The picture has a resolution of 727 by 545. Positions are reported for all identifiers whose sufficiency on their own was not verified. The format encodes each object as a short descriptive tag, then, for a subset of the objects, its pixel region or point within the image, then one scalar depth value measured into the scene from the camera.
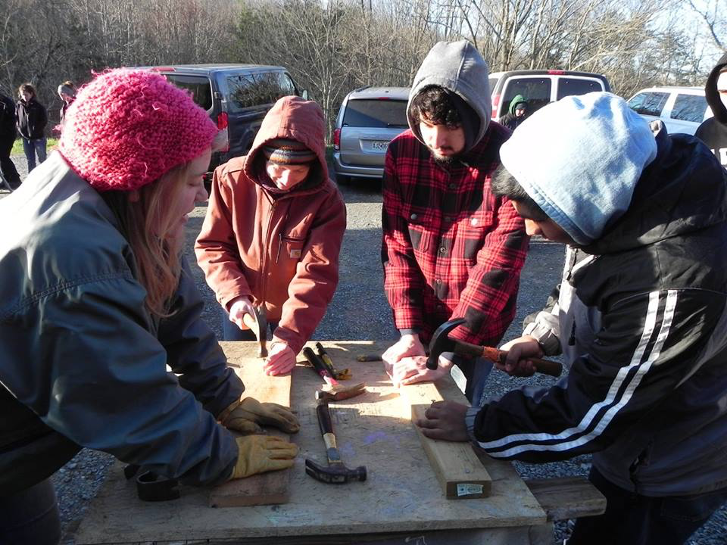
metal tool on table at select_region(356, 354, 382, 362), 2.38
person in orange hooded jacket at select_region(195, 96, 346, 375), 2.44
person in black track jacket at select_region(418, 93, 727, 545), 1.32
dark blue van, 9.15
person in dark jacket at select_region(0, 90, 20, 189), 10.02
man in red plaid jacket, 2.17
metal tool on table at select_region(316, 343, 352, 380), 2.17
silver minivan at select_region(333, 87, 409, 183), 10.33
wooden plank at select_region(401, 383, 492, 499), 1.48
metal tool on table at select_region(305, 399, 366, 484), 1.54
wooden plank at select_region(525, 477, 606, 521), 1.54
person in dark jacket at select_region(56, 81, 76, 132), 10.65
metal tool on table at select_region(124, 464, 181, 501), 1.44
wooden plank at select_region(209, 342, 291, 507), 1.44
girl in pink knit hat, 1.12
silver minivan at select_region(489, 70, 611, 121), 11.13
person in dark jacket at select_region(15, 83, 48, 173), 10.75
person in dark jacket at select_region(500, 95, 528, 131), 8.71
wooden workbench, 1.37
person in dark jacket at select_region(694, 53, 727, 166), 3.72
